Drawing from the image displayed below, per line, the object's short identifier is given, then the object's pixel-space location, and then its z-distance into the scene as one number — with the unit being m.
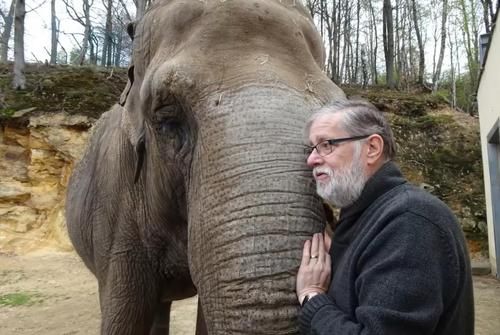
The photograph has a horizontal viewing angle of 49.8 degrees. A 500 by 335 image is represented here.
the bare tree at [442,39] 29.14
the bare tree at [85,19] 23.42
